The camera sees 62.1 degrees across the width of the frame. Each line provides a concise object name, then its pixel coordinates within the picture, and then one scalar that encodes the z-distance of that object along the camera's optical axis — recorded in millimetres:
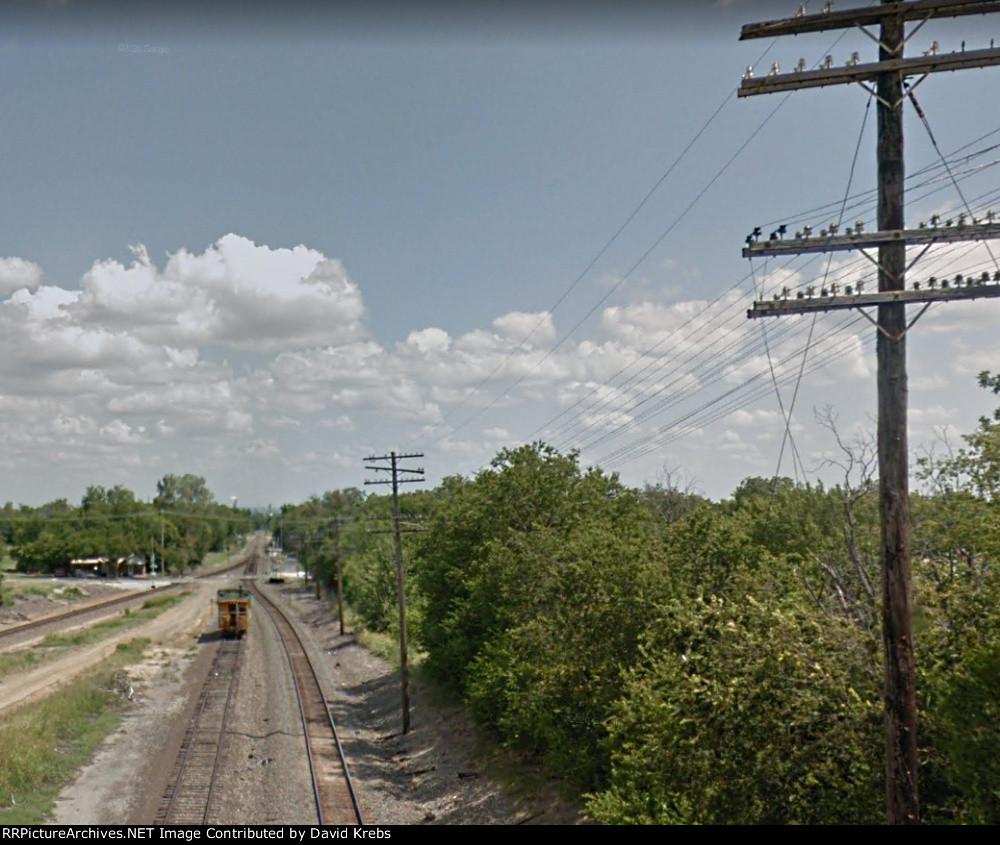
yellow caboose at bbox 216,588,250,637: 60688
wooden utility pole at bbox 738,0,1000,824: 9836
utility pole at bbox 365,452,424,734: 34000
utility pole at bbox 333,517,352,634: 66438
